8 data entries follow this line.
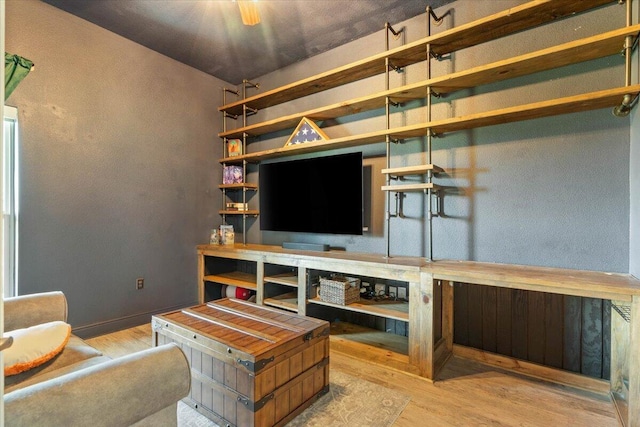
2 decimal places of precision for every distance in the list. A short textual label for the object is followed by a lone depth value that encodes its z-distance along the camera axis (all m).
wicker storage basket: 2.50
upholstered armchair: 0.84
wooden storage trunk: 1.52
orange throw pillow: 1.26
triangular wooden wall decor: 2.93
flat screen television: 2.67
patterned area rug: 1.67
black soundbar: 2.89
